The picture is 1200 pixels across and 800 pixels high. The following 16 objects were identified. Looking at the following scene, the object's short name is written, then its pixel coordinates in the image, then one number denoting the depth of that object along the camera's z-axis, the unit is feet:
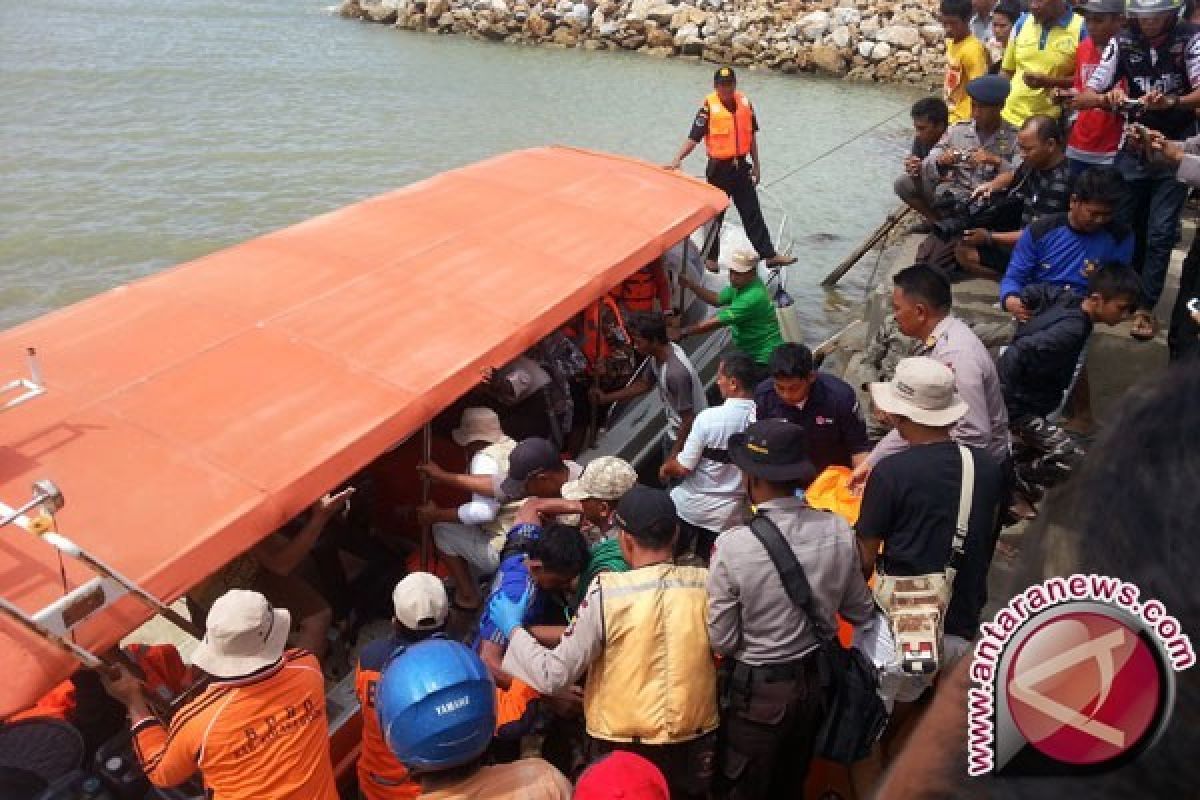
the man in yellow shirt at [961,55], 26.16
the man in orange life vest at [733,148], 28.86
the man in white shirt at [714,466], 14.11
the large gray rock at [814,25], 83.82
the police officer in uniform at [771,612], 9.23
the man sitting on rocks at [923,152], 22.81
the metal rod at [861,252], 32.96
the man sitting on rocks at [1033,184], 18.51
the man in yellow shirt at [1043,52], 22.76
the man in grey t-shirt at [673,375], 16.57
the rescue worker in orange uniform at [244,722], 8.67
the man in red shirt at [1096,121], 18.72
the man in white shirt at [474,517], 13.41
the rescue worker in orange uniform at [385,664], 9.86
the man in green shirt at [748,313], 19.47
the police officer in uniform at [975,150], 20.95
